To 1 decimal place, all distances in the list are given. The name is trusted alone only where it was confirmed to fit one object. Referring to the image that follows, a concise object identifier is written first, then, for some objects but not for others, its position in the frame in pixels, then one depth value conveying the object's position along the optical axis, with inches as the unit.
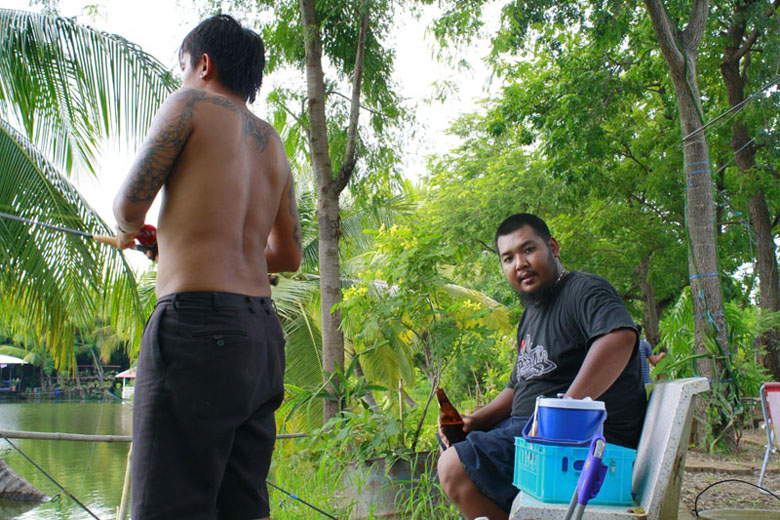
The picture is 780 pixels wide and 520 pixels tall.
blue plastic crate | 81.2
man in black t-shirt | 96.5
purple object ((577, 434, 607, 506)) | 61.2
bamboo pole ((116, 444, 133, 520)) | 138.0
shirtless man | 71.2
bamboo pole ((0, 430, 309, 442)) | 131.4
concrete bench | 78.3
